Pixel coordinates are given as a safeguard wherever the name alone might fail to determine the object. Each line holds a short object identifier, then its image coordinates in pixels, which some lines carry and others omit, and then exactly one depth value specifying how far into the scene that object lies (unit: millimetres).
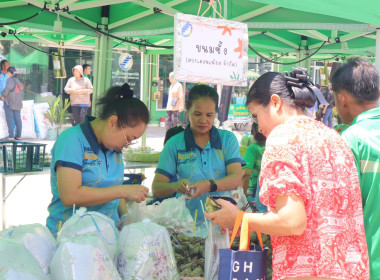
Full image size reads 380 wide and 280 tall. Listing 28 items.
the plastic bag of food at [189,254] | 2090
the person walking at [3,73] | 11097
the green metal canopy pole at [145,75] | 7573
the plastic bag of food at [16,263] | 1527
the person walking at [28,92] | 14675
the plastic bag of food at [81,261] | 1646
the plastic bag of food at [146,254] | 1893
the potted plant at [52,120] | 12258
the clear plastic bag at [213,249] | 1987
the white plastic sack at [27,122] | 12516
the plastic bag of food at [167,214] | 2408
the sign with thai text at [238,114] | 11794
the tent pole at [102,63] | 5305
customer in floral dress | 1508
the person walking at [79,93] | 10648
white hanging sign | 2080
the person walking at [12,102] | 11127
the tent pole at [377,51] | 3585
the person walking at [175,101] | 12352
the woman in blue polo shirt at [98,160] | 2291
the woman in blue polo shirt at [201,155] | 3070
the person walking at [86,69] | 11523
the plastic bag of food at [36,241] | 1762
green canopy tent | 4582
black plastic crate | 4016
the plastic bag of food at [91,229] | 1904
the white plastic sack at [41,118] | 12672
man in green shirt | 1767
